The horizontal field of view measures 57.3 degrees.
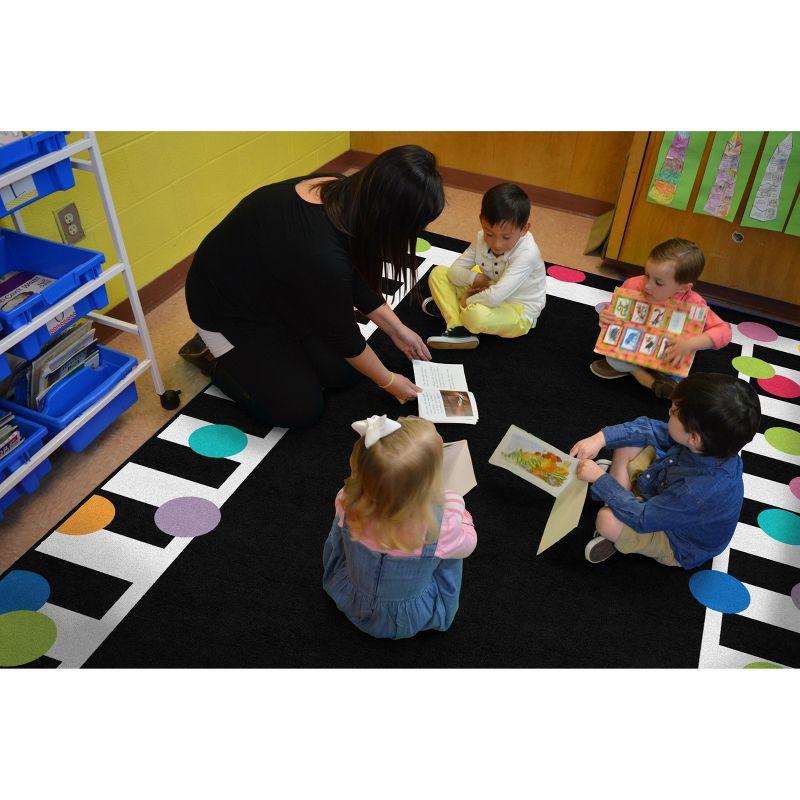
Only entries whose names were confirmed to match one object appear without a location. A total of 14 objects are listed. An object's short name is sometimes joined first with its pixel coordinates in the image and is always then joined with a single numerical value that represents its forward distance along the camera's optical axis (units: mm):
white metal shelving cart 1944
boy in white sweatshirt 2695
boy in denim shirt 1802
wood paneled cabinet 3021
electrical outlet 2574
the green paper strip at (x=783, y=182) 2791
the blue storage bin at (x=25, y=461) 2074
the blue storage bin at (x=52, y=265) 2082
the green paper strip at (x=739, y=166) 2840
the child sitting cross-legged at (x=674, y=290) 2547
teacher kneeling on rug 1983
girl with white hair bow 1474
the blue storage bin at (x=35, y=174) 1844
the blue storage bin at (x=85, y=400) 2199
